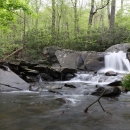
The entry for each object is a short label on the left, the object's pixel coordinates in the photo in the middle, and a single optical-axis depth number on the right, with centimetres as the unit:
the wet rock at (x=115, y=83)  985
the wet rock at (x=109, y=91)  809
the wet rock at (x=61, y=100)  738
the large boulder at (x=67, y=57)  1638
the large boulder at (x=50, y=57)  1778
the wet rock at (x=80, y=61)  1642
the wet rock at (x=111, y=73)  1303
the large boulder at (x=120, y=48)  1745
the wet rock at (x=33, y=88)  979
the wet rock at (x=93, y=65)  1590
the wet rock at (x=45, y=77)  1357
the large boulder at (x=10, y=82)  959
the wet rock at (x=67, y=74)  1374
